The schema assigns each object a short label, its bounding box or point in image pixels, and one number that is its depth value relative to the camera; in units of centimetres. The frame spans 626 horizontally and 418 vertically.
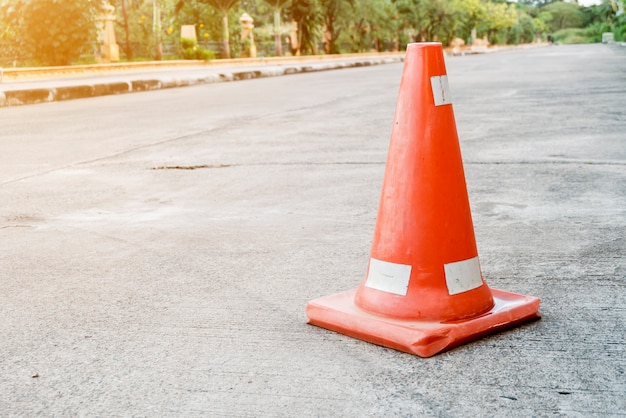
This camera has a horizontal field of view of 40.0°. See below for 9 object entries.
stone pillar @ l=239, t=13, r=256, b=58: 4120
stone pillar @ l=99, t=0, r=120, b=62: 3166
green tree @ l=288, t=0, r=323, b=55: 4438
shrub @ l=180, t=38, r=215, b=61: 3316
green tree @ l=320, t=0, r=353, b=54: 4881
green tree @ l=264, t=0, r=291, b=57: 4009
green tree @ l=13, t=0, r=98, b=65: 2517
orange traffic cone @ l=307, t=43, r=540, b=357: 244
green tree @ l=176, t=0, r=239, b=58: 3544
